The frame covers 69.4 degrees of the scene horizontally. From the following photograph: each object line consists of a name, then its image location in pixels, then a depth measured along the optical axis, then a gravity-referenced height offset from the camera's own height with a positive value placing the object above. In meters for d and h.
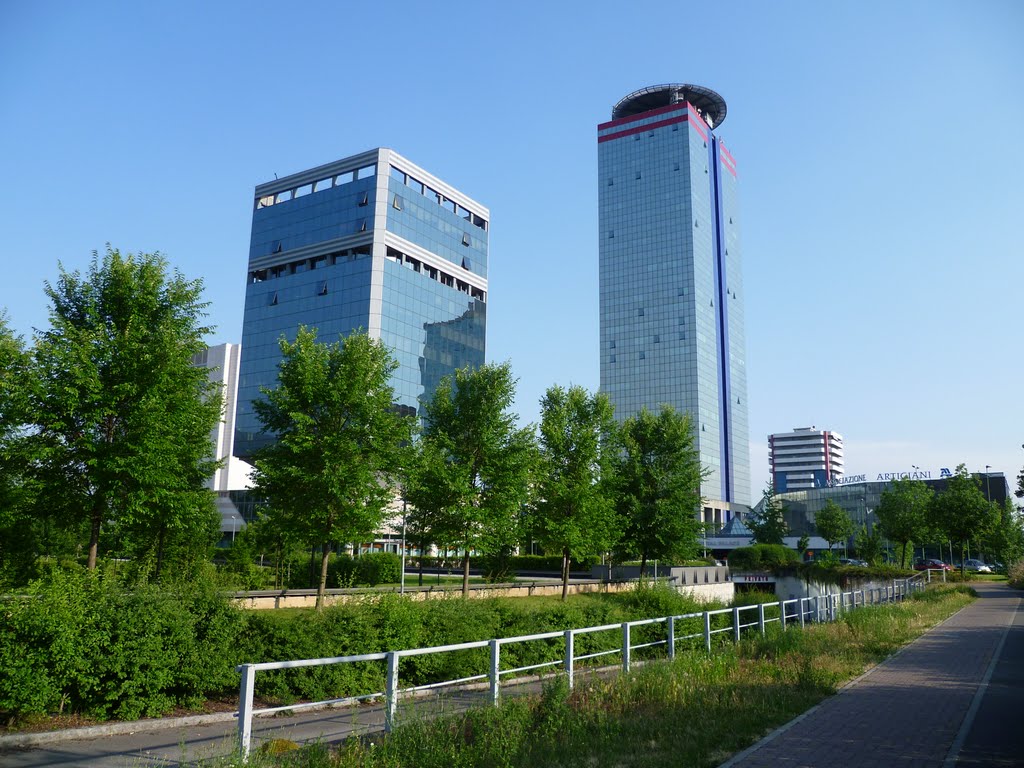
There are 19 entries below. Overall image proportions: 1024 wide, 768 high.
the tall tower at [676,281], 138.00 +46.66
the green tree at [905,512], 54.47 +1.30
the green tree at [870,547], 61.31 -1.47
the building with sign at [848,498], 119.81 +5.01
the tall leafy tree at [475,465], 29.30 +2.24
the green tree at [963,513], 46.00 +1.11
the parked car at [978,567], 78.00 -4.00
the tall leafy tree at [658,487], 40.00 +2.05
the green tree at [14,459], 18.28 +1.30
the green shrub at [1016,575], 44.03 -2.68
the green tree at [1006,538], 51.59 -0.44
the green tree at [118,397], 18.97 +3.00
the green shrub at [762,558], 61.86 -2.69
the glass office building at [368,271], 96.88 +33.78
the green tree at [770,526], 83.25 +0.07
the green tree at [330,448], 22.95 +2.19
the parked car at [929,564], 78.07 -3.67
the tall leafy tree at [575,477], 33.34 +2.15
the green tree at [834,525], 73.06 +0.33
